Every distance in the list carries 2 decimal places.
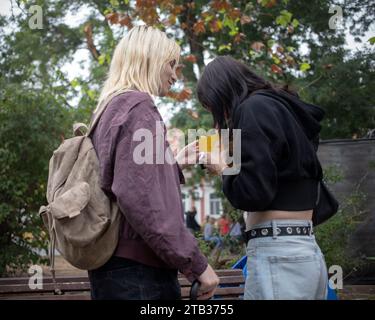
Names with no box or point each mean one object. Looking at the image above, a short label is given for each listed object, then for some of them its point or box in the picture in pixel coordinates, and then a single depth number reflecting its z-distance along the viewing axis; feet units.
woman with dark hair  7.05
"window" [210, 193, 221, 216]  167.59
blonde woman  6.56
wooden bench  13.41
